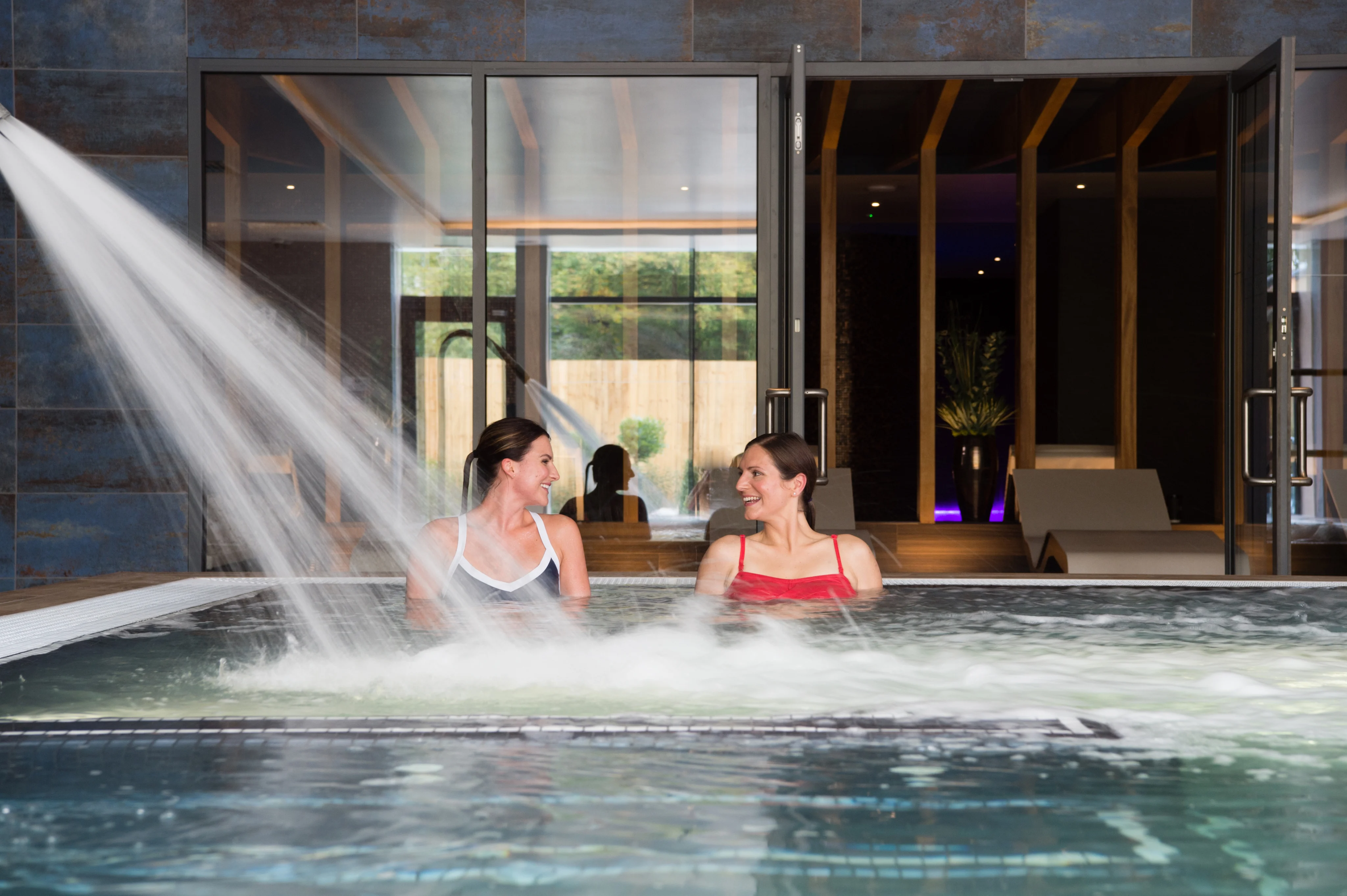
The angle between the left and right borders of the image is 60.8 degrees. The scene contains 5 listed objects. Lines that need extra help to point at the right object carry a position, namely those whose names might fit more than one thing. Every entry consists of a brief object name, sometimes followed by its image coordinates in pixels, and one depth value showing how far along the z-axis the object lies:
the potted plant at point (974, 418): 8.88
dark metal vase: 8.86
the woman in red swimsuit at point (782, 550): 3.23
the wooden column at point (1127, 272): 7.68
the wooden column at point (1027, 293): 7.79
